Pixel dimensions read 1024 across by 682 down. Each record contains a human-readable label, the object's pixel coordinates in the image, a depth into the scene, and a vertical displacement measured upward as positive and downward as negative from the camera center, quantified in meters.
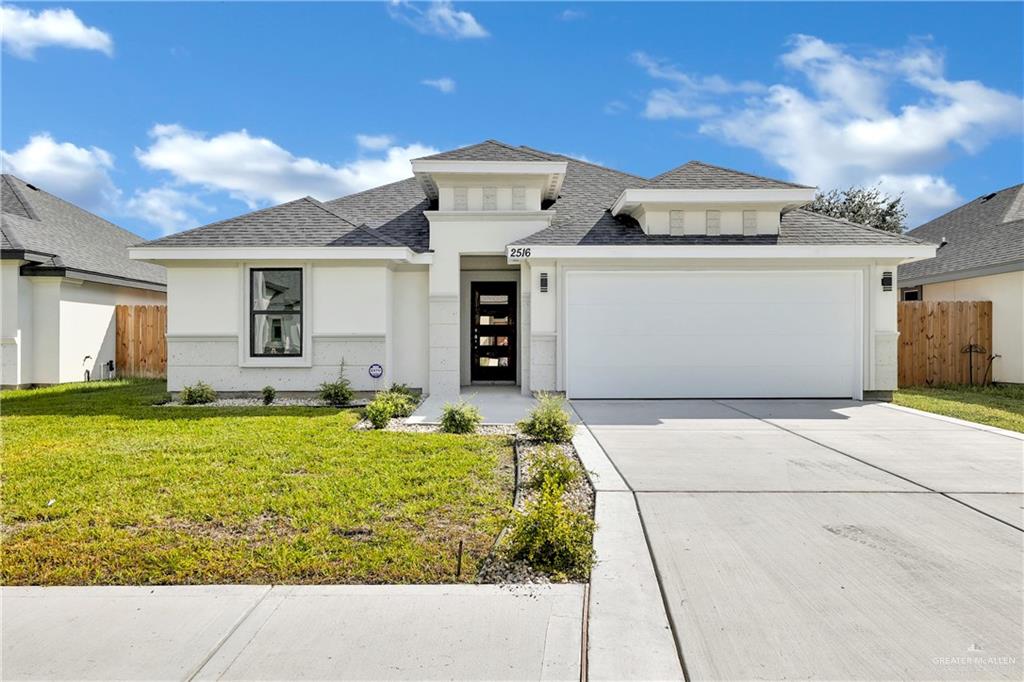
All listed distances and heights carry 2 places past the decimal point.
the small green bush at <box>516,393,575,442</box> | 6.54 -1.02
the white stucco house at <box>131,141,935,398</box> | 10.32 +0.67
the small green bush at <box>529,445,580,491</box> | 4.69 -1.14
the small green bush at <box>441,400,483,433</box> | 7.10 -1.04
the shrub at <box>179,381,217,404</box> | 9.82 -1.04
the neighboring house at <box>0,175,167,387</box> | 11.97 +1.00
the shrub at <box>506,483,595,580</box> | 3.32 -1.26
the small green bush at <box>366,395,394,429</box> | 7.53 -1.03
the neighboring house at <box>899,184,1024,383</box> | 12.73 +1.92
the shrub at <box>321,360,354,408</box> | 9.78 -1.00
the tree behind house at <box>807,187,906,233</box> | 30.30 +7.54
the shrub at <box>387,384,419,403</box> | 10.37 -1.01
